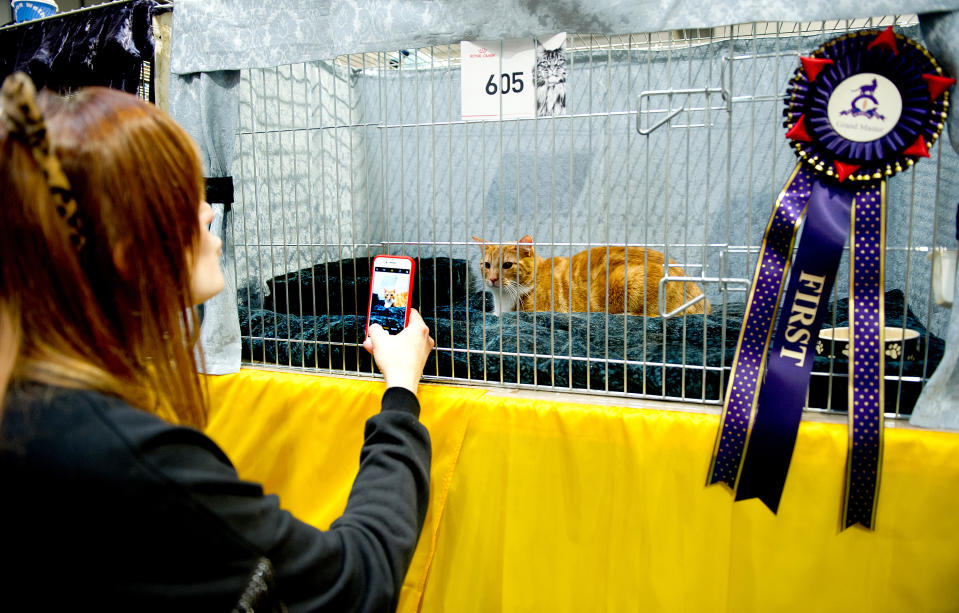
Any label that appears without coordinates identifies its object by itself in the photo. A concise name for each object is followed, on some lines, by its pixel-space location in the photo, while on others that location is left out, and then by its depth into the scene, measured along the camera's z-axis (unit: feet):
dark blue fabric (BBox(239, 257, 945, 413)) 3.87
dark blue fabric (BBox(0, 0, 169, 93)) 5.37
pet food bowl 4.04
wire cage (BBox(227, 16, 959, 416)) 4.04
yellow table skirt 3.17
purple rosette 3.02
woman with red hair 1.44
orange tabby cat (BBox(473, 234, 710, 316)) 6.25
